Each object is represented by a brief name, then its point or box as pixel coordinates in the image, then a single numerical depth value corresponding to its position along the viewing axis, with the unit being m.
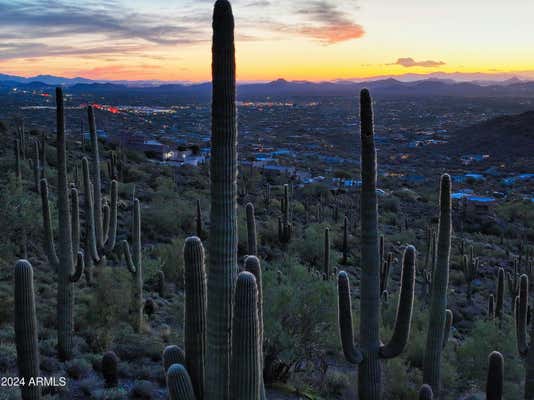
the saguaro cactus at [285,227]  28.94
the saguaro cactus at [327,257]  21.84
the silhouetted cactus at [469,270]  25.75
